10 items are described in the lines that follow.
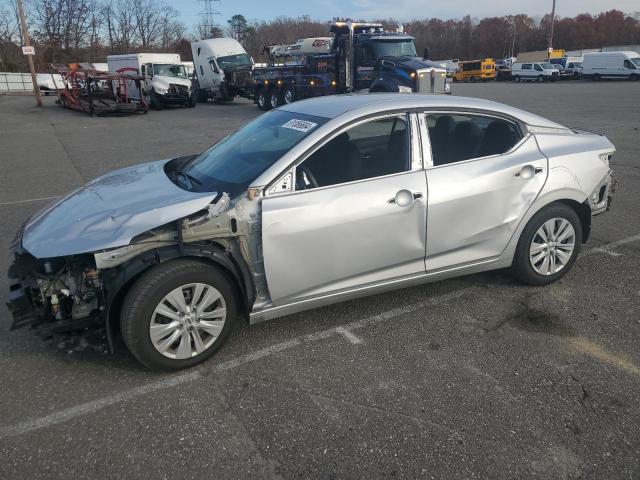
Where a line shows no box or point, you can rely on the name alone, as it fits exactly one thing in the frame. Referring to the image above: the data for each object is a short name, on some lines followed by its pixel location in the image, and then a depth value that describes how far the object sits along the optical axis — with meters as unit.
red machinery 21.00
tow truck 16.42
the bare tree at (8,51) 51.12
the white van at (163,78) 24.20
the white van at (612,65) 41.84
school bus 55.72
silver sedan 3.00
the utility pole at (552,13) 61.88
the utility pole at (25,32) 24.05
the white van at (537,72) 47.62
